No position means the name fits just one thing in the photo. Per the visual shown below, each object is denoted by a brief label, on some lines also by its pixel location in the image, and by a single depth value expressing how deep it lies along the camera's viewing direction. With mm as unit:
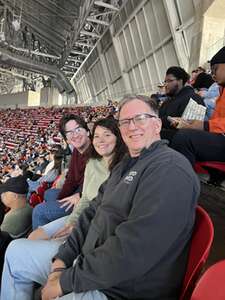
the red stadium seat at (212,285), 594
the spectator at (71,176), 1687
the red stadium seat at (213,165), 1303
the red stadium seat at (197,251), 700
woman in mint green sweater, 1328
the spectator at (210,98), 1743
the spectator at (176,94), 1712
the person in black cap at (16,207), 1752
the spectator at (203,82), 2564
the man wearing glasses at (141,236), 734
